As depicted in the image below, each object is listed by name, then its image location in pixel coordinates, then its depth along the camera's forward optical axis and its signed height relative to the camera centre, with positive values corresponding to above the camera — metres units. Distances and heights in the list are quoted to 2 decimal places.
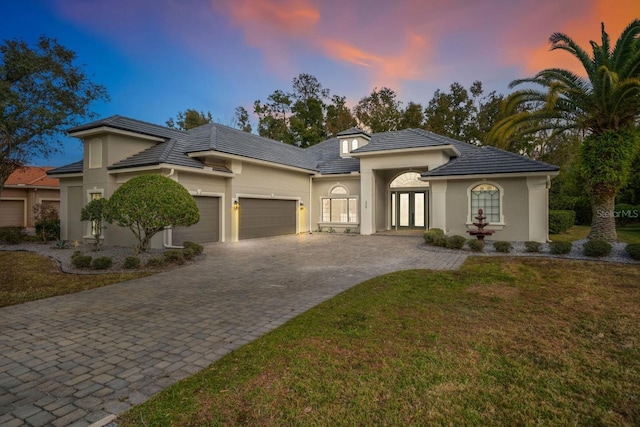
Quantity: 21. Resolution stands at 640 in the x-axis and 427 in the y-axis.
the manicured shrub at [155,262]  10.03 -1.41
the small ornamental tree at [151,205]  9.97 +0.31
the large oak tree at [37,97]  16.03 +6.10
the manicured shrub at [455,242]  12.97 -1.14
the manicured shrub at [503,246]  12.20 -1.24
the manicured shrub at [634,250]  10.12 -1.20
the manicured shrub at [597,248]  10.69 -1.17
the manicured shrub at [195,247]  11.66 -1.15
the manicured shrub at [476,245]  12.45 -1.22
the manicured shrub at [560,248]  11.30 -1.21
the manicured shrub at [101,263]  9.59 -1.38
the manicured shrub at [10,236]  15.69 -0.94
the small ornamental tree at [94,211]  12.46 +0.18
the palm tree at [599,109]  12.12 +4.08
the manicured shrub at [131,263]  9.64 -1.38
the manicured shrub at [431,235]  13.91 -0.92
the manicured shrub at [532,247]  12.02 -1.25
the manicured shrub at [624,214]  22.52 -0.15
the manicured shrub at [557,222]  18.41 -0.53
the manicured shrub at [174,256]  10.35 -1.28
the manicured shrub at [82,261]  9.77 -1.34
